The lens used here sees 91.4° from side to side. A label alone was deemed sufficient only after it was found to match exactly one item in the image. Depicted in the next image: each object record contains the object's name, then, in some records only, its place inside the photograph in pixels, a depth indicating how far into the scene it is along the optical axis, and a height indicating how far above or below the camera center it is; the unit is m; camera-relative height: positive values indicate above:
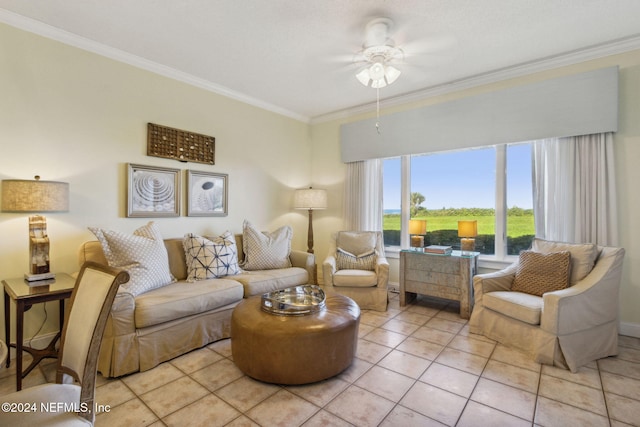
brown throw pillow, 2.58 -0.50
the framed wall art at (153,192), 2.99 +0.24
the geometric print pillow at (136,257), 2.41 -0.33
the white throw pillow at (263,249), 3.50 -0.39
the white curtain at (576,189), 2.81 +0.23
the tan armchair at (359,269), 3.48 -0.64
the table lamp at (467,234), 3.40 -0.22
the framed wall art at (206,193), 3.44 +0.25
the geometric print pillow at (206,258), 2.98 -0.42
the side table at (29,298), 1.93 -0.53
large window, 3.43 +0.23
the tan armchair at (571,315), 2.25 -0.78
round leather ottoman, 1.98 -0.85
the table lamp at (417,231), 3.69 -0.20
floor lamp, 4.32 +0.22
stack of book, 3.47 -0.40
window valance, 2.83 +1.04
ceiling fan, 2.42 +1.39
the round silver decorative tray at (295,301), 2.24 -0.67
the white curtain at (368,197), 4.38 +0.25
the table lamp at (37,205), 2.12 +0.08
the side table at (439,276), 3.27 -0.69
